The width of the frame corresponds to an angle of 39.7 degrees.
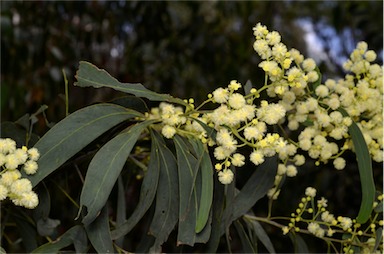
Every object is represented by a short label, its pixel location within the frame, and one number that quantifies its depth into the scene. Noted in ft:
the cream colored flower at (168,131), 2.77
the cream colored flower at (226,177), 2.58
